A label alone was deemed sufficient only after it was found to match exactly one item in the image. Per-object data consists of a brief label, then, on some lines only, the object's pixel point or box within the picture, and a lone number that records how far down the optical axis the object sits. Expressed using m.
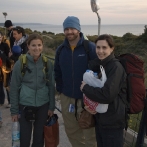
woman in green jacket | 2.78
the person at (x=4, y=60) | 4.77
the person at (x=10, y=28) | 5.71
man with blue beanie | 2.80
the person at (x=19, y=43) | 4.52
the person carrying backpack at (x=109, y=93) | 2.13
